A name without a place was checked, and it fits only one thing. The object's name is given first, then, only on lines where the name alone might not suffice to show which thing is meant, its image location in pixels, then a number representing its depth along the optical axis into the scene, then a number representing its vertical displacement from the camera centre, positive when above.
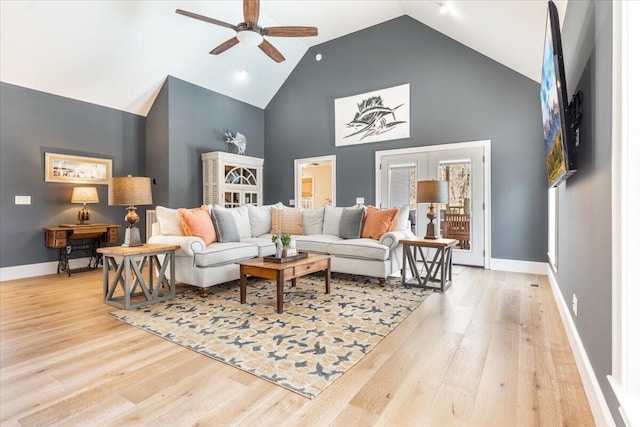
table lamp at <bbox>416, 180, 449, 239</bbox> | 3.92 +0.22
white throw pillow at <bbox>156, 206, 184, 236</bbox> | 3.90 -0.16
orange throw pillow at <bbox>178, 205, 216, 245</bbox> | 3.85 -0.18
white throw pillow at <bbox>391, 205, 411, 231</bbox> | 4.36 -0.14
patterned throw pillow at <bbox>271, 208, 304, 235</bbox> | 5.21 -0.18
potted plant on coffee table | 3.35 -0.35
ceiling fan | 3.50 +2.20
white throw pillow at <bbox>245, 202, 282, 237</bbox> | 4.99 -0.16
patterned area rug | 2.02 -0.98
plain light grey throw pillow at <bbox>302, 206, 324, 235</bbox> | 5.16 -0.18
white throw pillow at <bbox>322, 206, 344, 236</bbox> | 4.97 -0.17
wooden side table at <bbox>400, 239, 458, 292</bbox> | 3.75 -0.62
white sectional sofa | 3.58 -0.41
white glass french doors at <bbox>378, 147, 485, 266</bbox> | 5.08 +0.30
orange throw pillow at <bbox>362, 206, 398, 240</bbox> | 4.36 -0.17
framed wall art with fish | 5.76 +1.81
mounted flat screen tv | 1.74 +0.65
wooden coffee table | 2.97 -0.60
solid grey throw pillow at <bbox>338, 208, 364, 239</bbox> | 4.55 -0.19
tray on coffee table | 3.23 -0.51
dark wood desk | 4.60 -0.45
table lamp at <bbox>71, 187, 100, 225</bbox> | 4.91 +0.21
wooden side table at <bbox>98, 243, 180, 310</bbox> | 3.12 -0.65
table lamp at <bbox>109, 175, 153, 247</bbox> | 3.29 +0.17
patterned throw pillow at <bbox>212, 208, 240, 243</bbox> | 4.12 -0.21
